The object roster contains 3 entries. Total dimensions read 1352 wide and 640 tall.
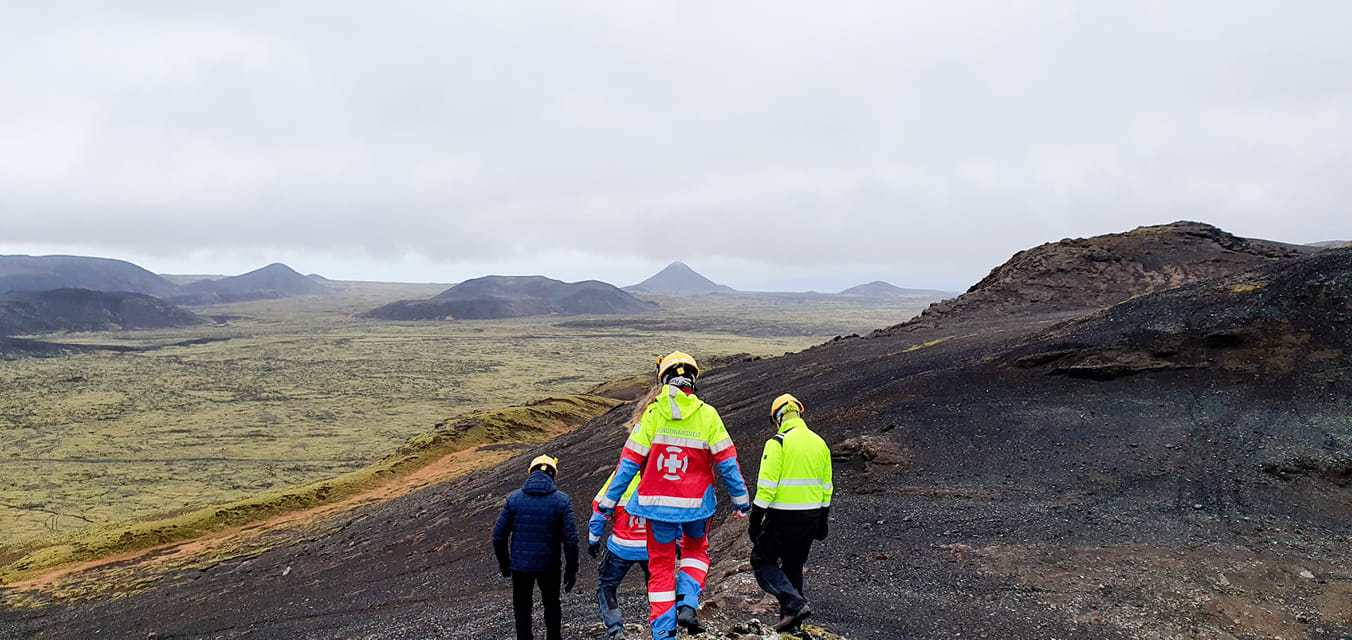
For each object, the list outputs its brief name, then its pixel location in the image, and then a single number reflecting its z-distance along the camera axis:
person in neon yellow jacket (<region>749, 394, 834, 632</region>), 4.77
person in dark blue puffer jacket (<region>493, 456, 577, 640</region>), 5.02
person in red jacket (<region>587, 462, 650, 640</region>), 5.09
